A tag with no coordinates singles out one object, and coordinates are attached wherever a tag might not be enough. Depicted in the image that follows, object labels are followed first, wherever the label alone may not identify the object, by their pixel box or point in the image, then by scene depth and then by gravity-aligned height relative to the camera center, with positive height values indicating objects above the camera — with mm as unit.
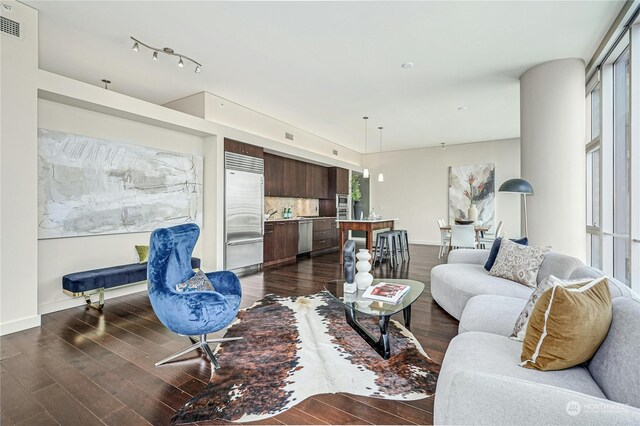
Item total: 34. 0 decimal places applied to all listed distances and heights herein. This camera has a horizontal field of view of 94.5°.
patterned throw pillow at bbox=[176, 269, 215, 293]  2389 -599
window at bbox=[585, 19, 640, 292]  2766 +552
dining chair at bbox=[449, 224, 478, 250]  6193 -507
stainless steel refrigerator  5258 +38
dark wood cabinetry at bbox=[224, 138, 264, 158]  5270 +1201
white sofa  926 -666
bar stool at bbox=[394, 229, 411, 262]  6635 -725
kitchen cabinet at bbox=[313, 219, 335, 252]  7680 -598
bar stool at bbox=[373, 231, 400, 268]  6145 -680
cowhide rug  1822 -1158
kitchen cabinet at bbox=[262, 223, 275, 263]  6094 -658
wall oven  8852 +182
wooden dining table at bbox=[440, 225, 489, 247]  6778 -415
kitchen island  6207 -309
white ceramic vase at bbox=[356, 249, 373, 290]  2814 -607
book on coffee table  2485 -712
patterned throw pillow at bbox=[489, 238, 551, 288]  2873 -520
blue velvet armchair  2178 -666
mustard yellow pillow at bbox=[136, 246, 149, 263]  4218 -569
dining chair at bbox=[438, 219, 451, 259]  7230 -594
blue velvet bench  3389 -814
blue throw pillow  3395 -464
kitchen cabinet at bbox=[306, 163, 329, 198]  8009 +871
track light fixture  3388 +1968
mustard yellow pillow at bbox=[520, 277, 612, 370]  1263 -497
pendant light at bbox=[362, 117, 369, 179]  6488 +2071
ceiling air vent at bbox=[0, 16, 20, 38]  2775 +1766
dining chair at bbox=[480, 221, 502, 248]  6908 -658
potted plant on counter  6648 +393
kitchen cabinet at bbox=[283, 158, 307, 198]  7168 +847
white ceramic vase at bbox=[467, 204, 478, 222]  7160 -25
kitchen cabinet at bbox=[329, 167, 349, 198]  8758 +921
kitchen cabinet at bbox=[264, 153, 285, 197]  6574 +843
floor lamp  3428 +297
